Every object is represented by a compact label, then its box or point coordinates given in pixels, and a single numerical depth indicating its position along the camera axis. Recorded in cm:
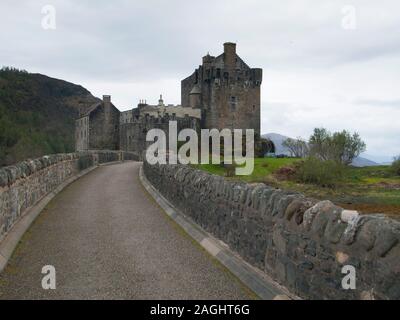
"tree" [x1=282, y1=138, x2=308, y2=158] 6844
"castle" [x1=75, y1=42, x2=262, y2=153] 6644
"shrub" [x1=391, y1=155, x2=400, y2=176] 5294
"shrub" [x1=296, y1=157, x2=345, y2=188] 4547
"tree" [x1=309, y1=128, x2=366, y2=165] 5256
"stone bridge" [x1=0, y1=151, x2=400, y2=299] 495
